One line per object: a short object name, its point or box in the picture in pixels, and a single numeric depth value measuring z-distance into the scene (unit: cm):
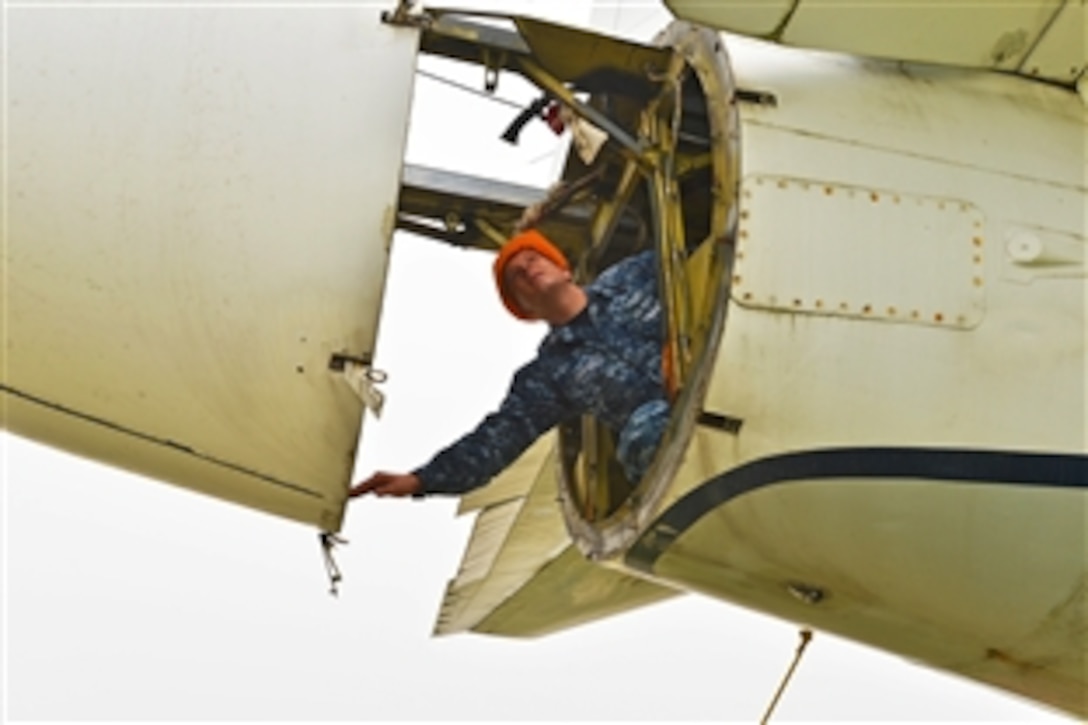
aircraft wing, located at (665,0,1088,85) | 494
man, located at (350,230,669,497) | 532
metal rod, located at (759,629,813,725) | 629
